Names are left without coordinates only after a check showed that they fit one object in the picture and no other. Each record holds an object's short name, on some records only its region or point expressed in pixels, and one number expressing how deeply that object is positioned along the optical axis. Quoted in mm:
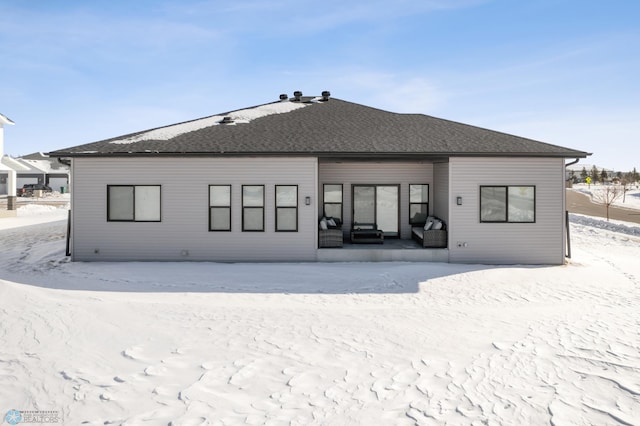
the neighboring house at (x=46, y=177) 58344
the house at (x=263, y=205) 14258
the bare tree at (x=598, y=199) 45969
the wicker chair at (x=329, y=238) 14594
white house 29922
